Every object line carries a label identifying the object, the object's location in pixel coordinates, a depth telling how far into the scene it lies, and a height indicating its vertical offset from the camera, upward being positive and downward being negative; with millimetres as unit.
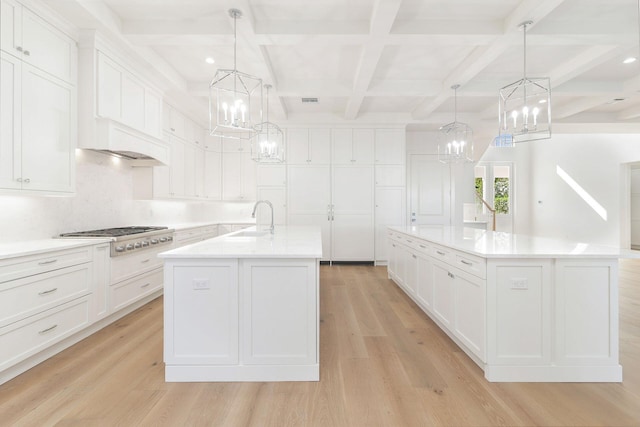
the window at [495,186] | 8367 +741
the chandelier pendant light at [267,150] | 3404 +731
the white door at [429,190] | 6215 +469
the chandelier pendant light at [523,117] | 2473 +831
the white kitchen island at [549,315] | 1899 -658
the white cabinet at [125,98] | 2869 +1269
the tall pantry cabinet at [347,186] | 5664 +506
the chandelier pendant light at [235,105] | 2156 +806
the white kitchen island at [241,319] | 1938 -697
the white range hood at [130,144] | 2822 +746
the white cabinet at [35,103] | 2133 +871
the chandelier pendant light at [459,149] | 3840 +837
